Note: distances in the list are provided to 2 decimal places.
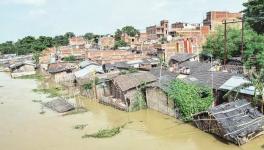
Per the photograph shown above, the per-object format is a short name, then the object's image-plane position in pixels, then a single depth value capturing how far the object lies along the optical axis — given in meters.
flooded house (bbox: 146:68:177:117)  18.89
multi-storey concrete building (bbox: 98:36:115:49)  61.64
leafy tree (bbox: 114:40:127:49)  59.25
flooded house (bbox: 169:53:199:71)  32.78
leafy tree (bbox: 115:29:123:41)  70.35
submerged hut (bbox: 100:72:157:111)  21.11
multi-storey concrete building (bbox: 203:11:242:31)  55.90
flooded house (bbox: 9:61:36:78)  49.12
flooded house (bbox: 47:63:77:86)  36.93
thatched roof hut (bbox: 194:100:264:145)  14.10
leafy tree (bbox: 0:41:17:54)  92.30
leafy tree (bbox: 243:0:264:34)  29.91
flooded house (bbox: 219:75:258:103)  16.22
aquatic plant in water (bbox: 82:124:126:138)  16.98
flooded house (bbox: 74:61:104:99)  25.06
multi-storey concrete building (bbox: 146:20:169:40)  67.84
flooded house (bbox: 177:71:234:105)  18.19
